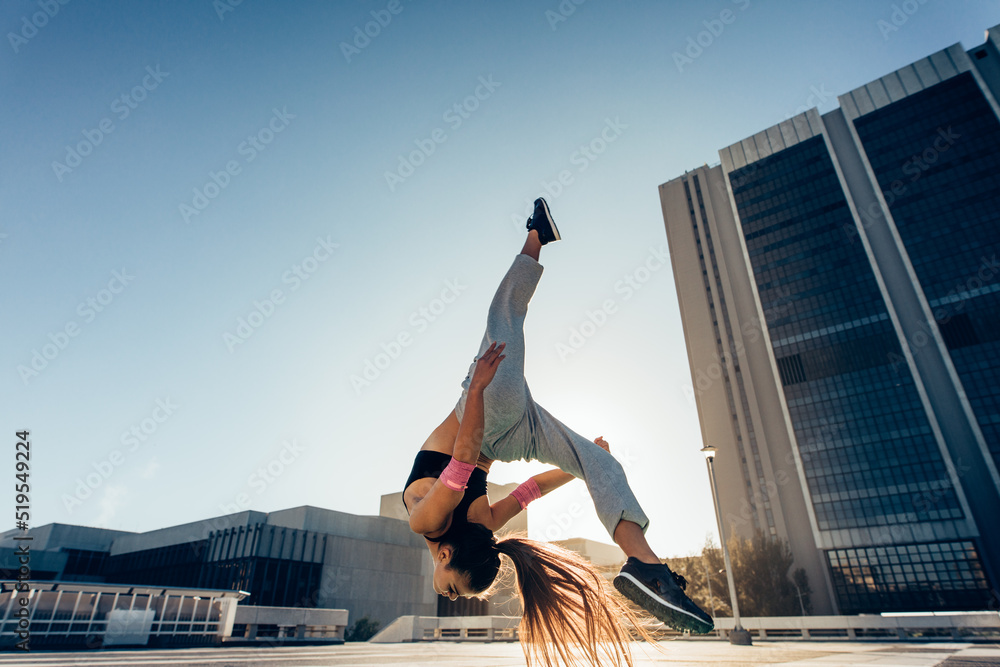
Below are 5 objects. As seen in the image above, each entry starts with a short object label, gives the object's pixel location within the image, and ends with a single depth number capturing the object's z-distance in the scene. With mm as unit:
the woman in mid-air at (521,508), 2838
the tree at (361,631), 29859
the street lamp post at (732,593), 15862
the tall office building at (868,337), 48156
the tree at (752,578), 45312
